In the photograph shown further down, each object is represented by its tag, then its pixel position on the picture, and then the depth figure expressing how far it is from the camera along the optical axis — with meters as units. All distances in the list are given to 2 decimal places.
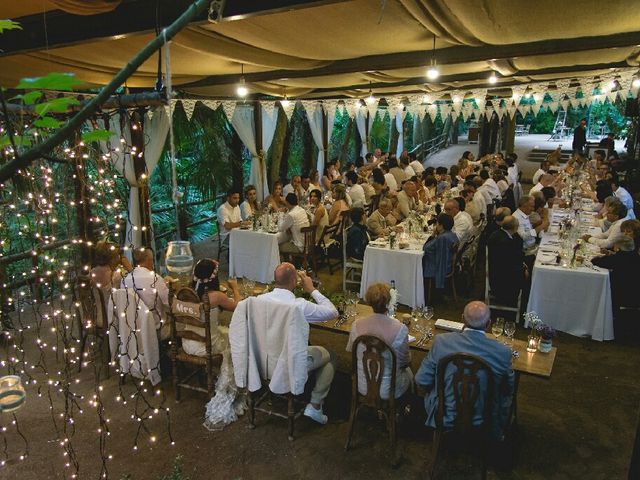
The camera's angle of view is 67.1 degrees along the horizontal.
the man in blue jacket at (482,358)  3.05
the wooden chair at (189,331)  3.96
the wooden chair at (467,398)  2.96
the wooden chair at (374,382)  3.28
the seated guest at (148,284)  4.27
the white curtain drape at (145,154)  7.31
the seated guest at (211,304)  4.12
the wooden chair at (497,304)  5.63
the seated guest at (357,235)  6.45
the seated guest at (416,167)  12.93
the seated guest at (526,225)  6.30
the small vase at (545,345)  3.57
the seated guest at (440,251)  5.89
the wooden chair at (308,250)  7.03
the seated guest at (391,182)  10.77
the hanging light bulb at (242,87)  6.48
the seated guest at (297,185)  9.32
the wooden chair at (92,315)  4.51
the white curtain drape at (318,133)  12.44
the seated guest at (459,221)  6.55
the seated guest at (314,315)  3.63
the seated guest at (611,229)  5.67
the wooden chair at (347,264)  6.62
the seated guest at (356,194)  9.16
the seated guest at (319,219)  7.39
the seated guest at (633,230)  5.20
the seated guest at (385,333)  3.43
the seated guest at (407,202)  8.15
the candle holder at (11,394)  1.72
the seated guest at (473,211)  7.46
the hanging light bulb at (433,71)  5.00
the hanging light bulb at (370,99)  10.71
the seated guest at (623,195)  7.50
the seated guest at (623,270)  5.01
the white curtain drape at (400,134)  16.00
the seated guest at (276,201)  8.07
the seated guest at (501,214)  5.66
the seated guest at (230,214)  7.41
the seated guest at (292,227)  6.98
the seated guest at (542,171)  10.51
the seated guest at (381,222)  6.70
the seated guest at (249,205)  7.99
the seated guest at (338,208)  7.70
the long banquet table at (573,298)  5.16
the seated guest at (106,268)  4.62
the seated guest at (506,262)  5.32
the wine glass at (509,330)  3.71
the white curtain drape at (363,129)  14.83
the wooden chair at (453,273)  6.07
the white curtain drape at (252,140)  9.73
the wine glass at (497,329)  3.76
